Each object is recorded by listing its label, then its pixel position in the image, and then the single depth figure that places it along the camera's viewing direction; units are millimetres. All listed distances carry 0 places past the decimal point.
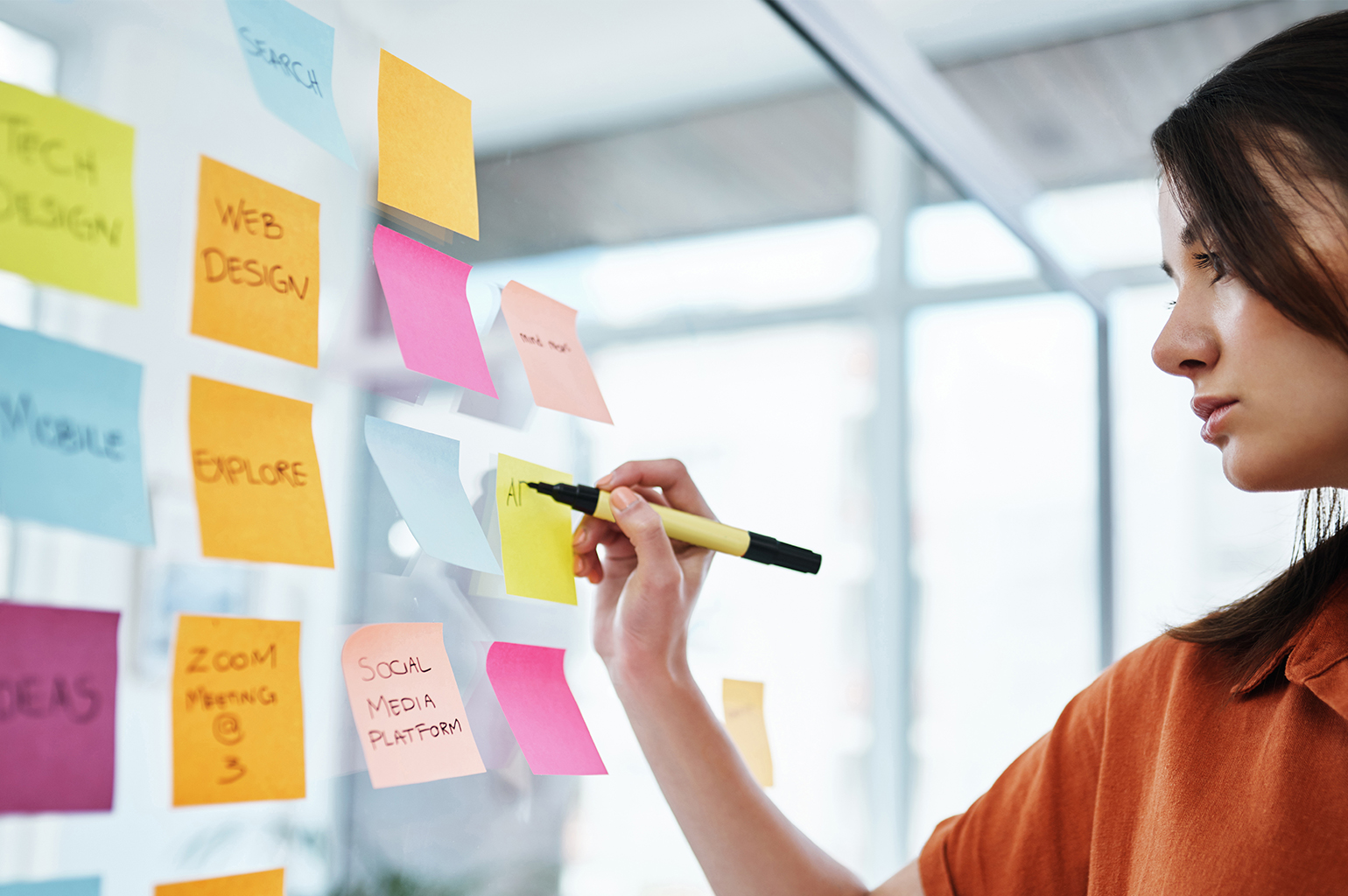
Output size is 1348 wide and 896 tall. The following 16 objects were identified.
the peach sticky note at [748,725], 700
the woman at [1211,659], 517
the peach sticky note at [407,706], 402
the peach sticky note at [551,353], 518
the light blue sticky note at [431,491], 427
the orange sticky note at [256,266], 349
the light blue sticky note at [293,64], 372
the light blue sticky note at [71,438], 290
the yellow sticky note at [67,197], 289
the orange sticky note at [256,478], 343
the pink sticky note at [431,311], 431
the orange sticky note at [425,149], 428
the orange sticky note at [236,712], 330
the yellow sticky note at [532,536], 489
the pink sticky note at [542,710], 495
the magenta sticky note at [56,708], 285
